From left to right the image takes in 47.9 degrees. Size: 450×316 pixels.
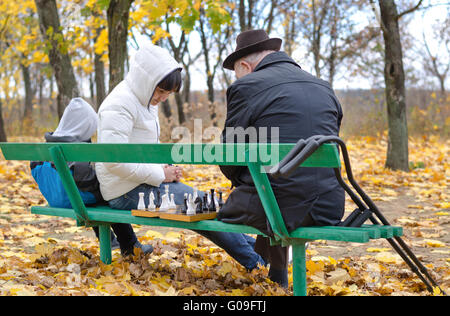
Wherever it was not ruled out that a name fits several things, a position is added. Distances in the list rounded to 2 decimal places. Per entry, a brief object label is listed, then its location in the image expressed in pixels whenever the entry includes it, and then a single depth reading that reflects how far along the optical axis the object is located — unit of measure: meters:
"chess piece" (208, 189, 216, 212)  3.39
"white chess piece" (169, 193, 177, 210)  3.44
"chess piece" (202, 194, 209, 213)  3.39
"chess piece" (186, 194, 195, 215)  3.20
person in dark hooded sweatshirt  3.83
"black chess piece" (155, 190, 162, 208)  3.53
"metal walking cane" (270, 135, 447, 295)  2.32
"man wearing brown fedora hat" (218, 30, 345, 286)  2.75
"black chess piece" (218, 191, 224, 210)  3.51
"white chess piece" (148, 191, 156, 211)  3.41
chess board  3.13
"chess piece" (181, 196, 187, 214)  3.26
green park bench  2.53
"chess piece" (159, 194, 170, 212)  3.38
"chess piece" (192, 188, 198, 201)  3.33
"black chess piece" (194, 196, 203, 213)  3.29
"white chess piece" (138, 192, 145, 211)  3.43
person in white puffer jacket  3.55
